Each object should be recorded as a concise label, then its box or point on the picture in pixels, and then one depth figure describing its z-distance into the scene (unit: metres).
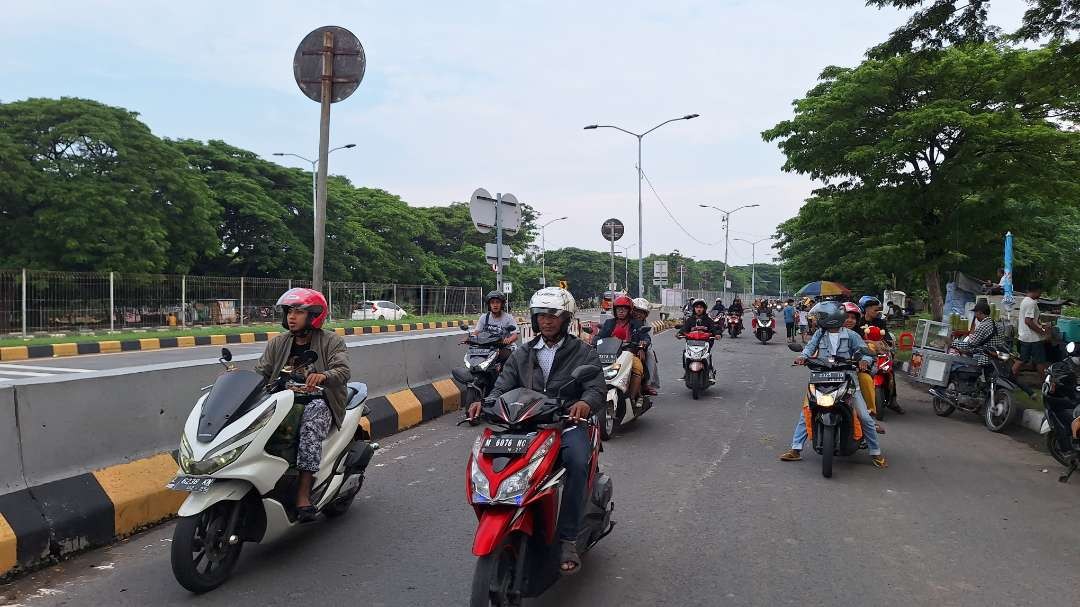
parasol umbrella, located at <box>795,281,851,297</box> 29.00
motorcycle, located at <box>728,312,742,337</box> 27.03
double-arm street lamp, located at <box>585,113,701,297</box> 31.34
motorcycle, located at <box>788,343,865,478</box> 6.43
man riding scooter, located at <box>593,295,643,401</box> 9.31
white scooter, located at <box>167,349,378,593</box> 3.71
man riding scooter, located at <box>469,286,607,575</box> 3.95
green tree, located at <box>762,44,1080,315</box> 12.90
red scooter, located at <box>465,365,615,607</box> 3.21
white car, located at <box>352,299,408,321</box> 35.95
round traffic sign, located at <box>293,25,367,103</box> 8.75
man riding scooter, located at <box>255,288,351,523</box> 4.40
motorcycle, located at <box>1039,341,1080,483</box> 6.65
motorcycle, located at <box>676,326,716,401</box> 11.24
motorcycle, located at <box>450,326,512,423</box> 9.12
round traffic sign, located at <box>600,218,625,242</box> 25.33
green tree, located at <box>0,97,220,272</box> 25.23
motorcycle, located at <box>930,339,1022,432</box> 8.82
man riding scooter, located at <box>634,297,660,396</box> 8.98
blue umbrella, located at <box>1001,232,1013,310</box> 11.57
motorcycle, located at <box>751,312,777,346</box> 24.17
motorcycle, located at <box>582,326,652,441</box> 8.07
